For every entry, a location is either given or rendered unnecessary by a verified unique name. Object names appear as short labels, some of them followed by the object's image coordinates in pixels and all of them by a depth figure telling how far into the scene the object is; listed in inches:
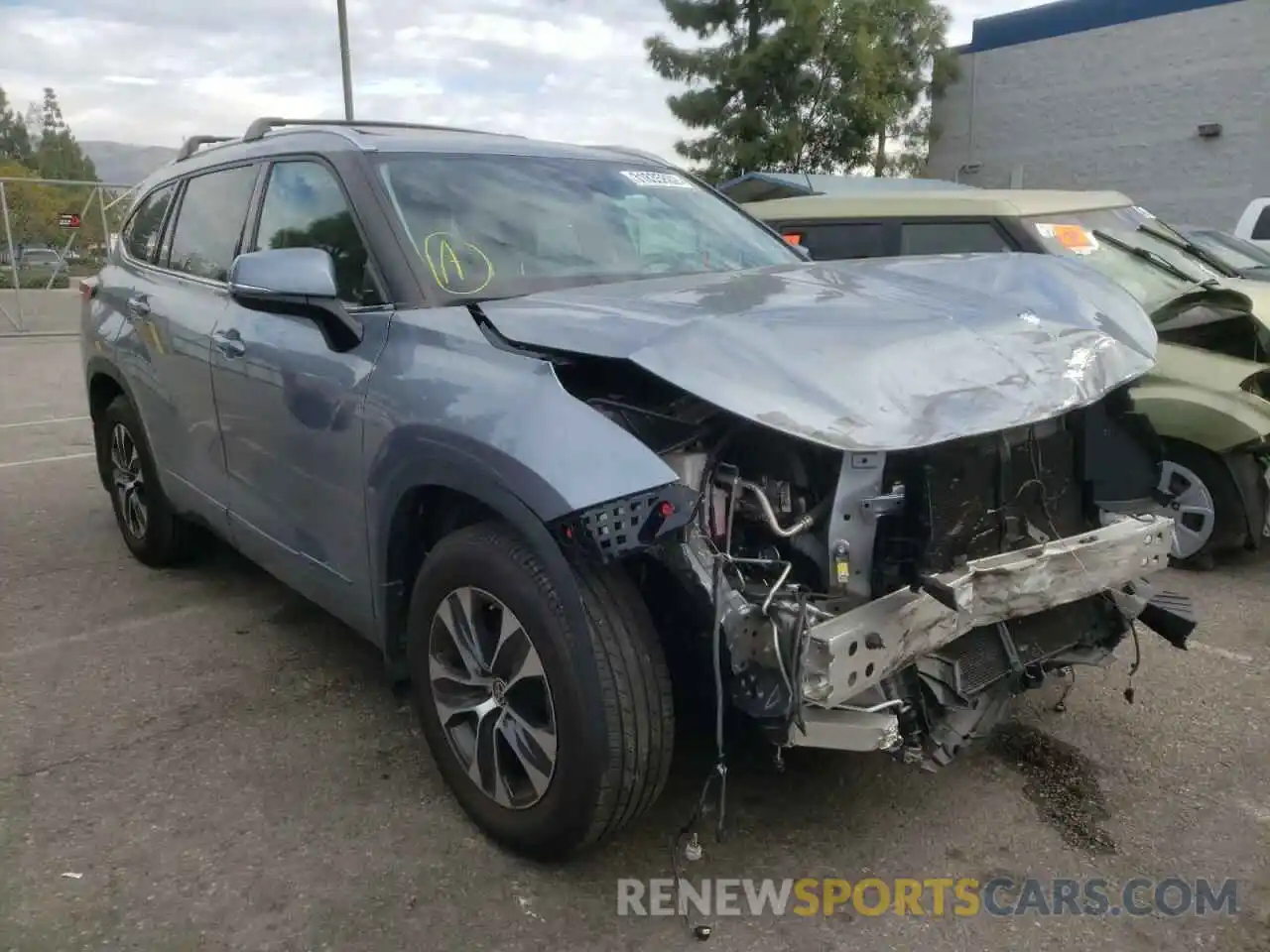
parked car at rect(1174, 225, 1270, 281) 393.1
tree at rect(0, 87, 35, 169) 3179.1
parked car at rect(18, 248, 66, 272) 768.9
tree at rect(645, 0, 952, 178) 910.4
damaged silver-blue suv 94.1
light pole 527.8
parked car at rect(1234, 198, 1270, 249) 522.9
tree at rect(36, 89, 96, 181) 2945.4
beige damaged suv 191.5
